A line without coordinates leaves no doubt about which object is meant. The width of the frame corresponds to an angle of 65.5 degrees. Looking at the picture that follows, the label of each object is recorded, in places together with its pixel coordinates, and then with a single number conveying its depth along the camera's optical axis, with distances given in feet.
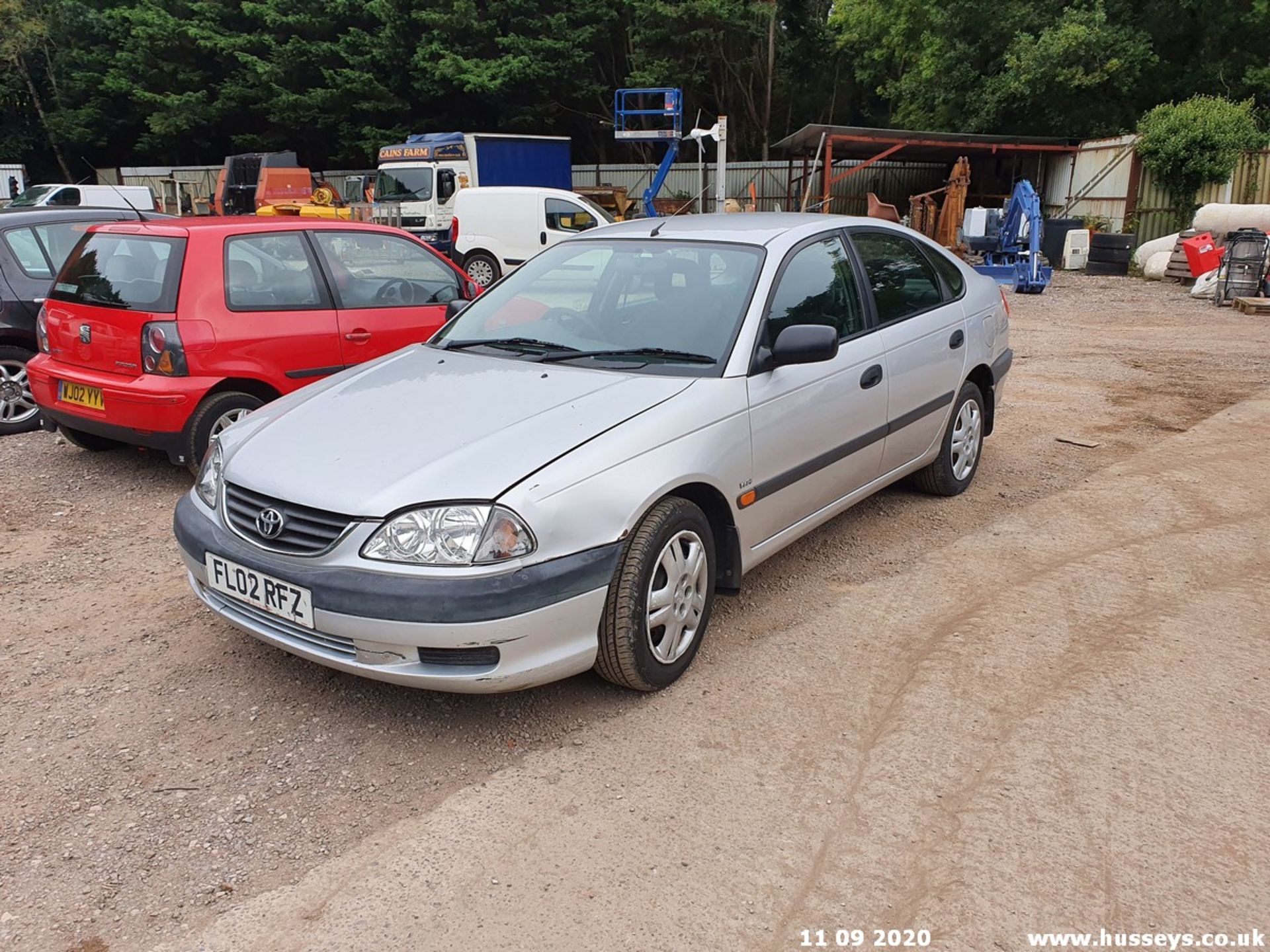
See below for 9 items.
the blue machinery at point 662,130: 79.71
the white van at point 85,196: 68.39
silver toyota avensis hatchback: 9.73
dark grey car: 22.79
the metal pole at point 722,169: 70.28
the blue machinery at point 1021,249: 55.26
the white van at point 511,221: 58.95
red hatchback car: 17.83
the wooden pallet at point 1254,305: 45.06
